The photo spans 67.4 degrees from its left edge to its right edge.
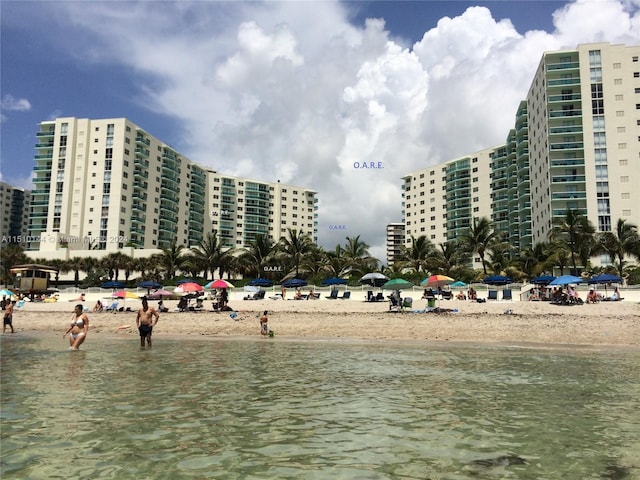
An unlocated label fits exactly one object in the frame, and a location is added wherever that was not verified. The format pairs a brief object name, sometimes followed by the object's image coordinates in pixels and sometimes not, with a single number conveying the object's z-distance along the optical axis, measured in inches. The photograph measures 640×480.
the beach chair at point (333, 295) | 1727.4
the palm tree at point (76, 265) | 3206.2
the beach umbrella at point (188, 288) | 1439.5
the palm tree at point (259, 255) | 2728.8
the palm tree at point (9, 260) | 3344.0
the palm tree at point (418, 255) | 2733.8
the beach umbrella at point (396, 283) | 1383.1
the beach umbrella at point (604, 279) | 1384.1
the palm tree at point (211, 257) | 2888.8
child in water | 1040.9
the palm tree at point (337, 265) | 2586.1
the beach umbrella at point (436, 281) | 1357.0
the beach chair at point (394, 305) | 1342.3
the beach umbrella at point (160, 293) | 1514.5
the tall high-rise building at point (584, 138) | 3144.7
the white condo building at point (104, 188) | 4050.2
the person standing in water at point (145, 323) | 772.0
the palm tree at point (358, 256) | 2618.1
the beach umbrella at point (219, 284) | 1503.0
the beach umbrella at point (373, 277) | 1526.8
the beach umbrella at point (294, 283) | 1877.5
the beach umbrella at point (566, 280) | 1293.1
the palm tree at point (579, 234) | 2439.7
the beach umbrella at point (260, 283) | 2022.6
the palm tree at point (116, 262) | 3122.5
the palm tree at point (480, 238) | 2888.8
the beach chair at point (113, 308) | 1483.8
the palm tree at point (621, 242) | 2369.6
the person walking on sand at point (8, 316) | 1090.5
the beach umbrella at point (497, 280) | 1739.8
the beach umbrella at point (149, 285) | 1859.0
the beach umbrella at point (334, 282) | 1897.9
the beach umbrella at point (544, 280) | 1542.8
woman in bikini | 706.8
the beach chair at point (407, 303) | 1352.4
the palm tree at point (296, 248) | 2659.9
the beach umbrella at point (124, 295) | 1439.2
